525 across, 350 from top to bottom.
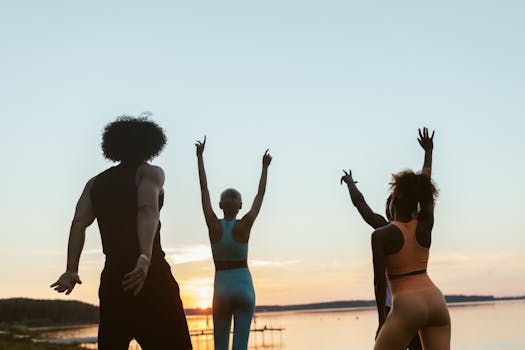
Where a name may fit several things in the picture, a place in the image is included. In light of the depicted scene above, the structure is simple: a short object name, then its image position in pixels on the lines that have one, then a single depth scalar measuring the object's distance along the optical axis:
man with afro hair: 5.30
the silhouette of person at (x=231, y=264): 8.66
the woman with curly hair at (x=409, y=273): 6.16
